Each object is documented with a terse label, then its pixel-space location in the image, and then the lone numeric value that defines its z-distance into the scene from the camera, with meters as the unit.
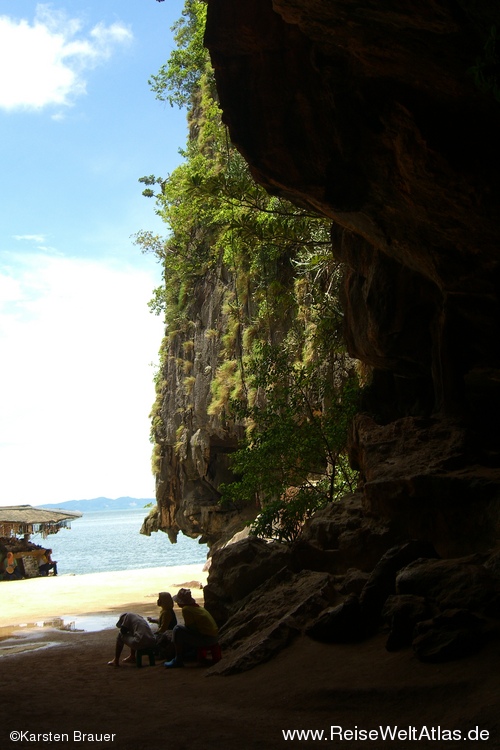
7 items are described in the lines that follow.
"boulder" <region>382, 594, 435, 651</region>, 6.01
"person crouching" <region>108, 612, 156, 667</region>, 8.89
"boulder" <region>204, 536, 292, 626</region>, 10.04
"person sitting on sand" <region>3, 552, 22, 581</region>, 31.66
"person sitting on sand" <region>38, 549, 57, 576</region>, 33.28
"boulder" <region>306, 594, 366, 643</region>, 6.77
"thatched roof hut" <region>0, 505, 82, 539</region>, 34.16
